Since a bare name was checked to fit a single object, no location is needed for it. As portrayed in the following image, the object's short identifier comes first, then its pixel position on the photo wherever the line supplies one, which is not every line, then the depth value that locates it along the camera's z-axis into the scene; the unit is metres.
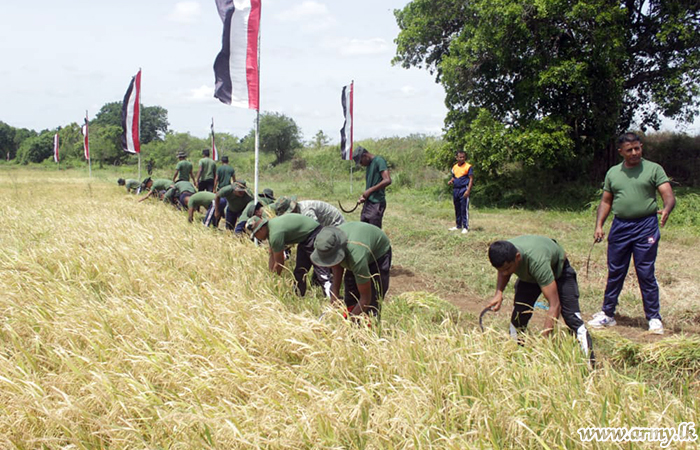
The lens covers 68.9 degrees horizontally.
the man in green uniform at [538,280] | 3.01
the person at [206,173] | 10.92
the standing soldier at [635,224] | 4.10
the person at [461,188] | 8.96
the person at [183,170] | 11.70
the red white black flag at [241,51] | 6.34
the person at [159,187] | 11.30
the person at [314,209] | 5.22
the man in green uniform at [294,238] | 4.34
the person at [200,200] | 8.20
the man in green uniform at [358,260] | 3.40
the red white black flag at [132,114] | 13.94
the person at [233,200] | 7.14
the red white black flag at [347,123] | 13.19
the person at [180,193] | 9.49
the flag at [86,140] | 22.64
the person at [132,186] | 15.03
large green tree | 10.86
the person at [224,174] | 10.21
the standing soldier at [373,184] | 5.80
